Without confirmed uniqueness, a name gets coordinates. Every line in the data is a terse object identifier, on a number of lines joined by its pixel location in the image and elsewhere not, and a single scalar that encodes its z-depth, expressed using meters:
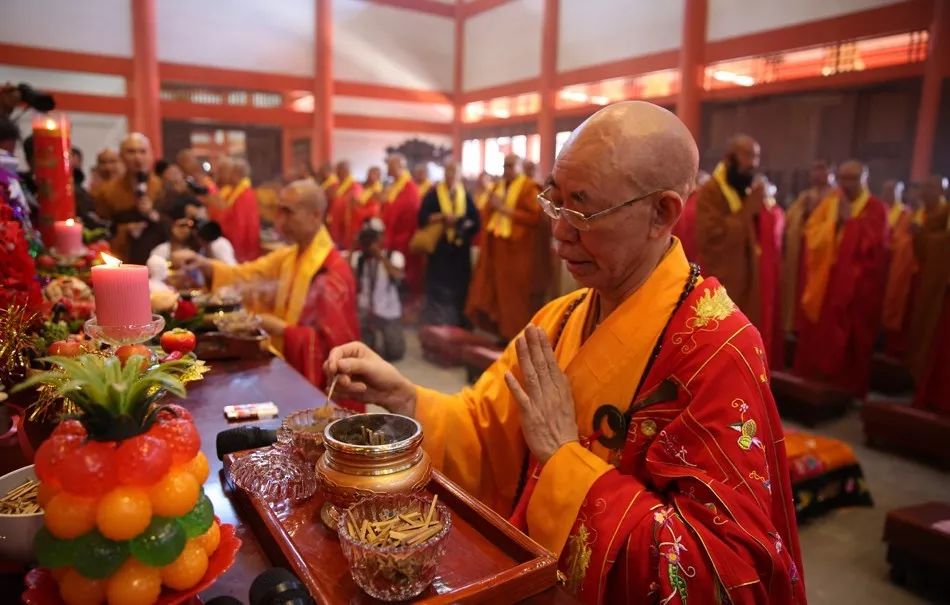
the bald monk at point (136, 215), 3.83
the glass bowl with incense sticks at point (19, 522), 0.83
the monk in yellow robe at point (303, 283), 2.89
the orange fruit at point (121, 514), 0.63
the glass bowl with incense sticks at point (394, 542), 0.80
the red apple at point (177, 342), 1.52
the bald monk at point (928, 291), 5.00
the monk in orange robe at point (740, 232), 4.84
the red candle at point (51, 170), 2.25
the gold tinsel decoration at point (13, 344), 1.25
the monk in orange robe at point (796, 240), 5.67
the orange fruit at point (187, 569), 0.70
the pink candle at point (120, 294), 1.21
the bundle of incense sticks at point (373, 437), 1.05
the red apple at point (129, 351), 1.12
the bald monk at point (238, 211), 6.61
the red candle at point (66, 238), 2.38
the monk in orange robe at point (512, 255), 6.43
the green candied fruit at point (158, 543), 0.66
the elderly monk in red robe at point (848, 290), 4.91
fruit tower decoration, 0.64
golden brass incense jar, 0.96
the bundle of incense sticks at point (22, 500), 0.87
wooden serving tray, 0.84
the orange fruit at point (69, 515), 0.64
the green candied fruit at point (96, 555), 0.65
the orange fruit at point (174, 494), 0.67
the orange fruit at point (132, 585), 0.66
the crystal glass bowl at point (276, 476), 1.08
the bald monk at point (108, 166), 4.64
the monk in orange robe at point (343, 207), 8.95
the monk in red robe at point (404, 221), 8.01
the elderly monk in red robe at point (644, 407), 1.04
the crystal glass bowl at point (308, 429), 1.15
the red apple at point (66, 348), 1.22
